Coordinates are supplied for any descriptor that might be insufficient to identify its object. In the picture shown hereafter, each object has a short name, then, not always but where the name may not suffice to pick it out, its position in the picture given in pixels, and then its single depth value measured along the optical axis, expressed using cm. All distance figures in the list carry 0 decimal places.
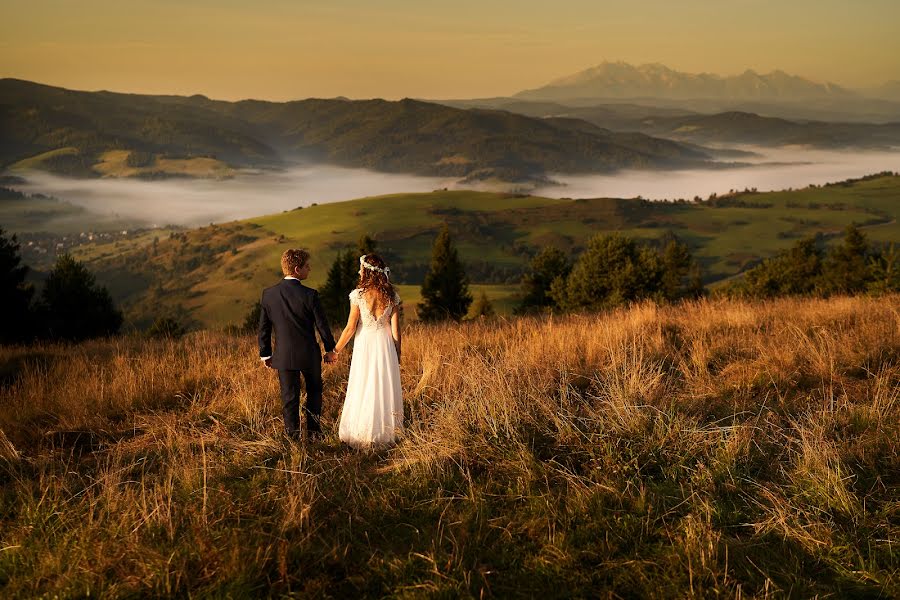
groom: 679
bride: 663
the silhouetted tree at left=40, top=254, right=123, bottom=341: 5444
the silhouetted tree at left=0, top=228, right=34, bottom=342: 4650
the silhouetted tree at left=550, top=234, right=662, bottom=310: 5175
